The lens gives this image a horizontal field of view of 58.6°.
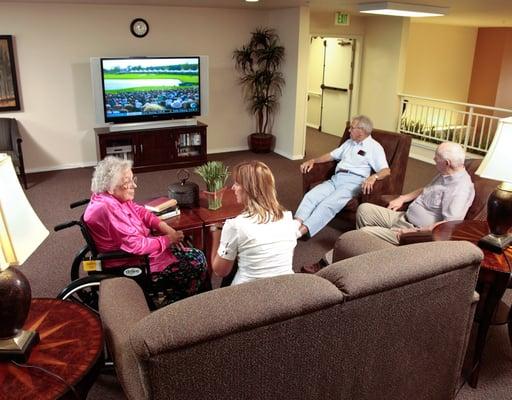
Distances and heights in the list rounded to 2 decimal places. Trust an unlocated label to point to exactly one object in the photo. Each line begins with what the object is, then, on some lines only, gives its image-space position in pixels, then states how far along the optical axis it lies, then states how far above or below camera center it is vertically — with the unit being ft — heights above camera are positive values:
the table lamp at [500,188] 7.52 -2.03
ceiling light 16.85 +1.98
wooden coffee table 9.62 -3.34
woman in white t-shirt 6.41 -2.37
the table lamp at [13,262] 4.71 -2.09
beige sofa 4.18 -2.77
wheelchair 7.45 -3.52
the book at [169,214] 9.75 -3.24
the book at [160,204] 9.77 -3.08
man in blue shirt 12.64 -3.26
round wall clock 19.33 +1.16
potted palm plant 21.38 -0.87
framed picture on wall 17.33 -0.93
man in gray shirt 9.48 -2.94
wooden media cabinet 18.80 -3.66
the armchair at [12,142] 16.66 -3.17
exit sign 22.93 +2.04
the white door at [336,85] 26.00 -1.41
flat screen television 18.51 -1.30
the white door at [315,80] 28.43 -1.26
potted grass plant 10.10 -2.61
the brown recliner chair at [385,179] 12.85 -3.23
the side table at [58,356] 4.51 -3.12
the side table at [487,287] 7.05 -3.36
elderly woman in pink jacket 7.75 -3.10
